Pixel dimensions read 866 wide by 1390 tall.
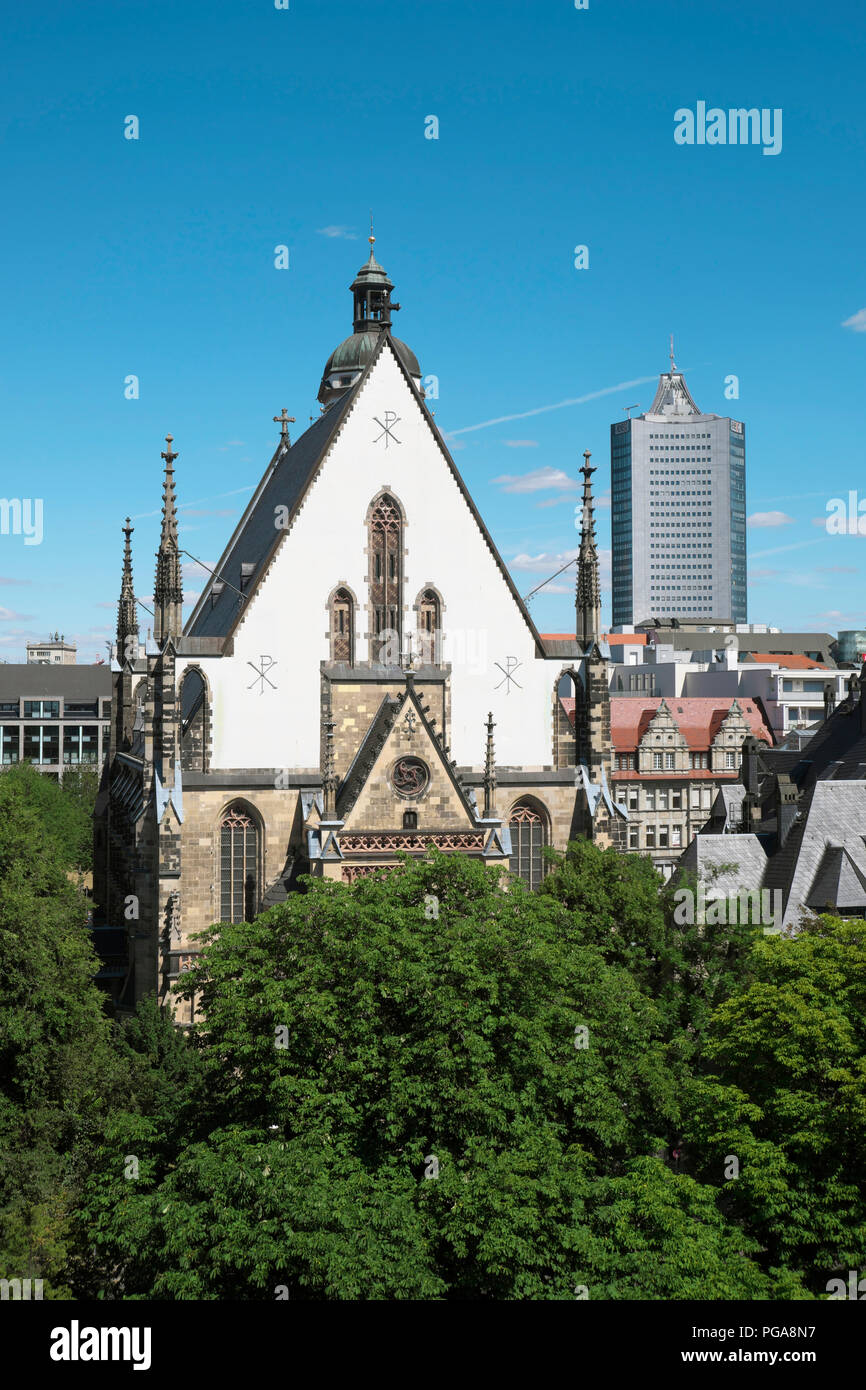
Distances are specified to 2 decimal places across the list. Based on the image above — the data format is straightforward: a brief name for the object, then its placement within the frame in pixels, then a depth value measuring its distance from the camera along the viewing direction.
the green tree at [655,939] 35.88
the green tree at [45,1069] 25.03
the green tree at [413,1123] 20.59
